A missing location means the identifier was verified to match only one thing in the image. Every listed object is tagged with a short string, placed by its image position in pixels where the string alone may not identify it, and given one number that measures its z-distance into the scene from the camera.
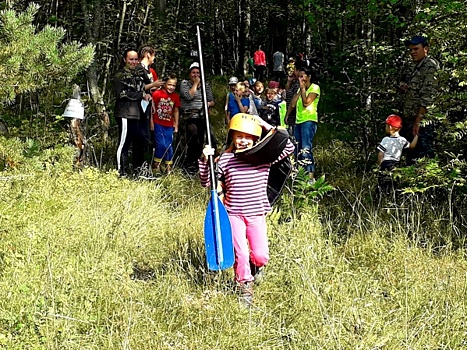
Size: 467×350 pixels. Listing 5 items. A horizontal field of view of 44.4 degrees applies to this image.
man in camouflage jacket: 5.69
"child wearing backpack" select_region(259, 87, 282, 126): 9.77
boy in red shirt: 8.20
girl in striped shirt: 4.10
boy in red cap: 5.88
